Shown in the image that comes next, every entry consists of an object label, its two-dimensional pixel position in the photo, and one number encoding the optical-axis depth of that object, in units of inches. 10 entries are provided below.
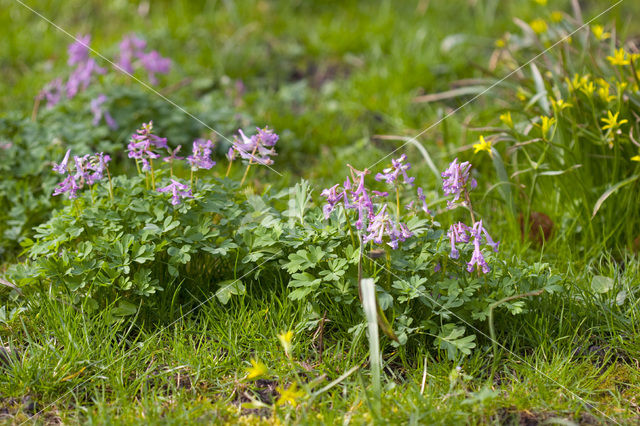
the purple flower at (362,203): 165.3
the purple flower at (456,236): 165.6
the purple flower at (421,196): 166.5
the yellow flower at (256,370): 155.5
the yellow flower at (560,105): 212.4
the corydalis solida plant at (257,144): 183.2
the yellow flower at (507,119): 215.8
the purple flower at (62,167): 177.6
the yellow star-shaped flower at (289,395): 148.0
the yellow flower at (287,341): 160.2
